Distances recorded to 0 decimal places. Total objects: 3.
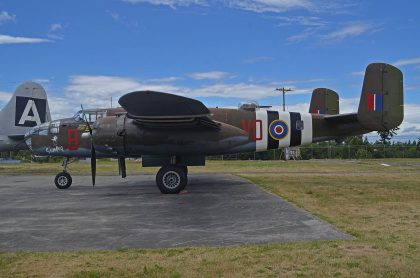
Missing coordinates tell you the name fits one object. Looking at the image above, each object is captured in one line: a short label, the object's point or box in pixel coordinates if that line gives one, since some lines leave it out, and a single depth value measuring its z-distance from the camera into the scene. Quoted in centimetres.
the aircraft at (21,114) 2445
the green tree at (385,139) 5406
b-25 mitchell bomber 1209
